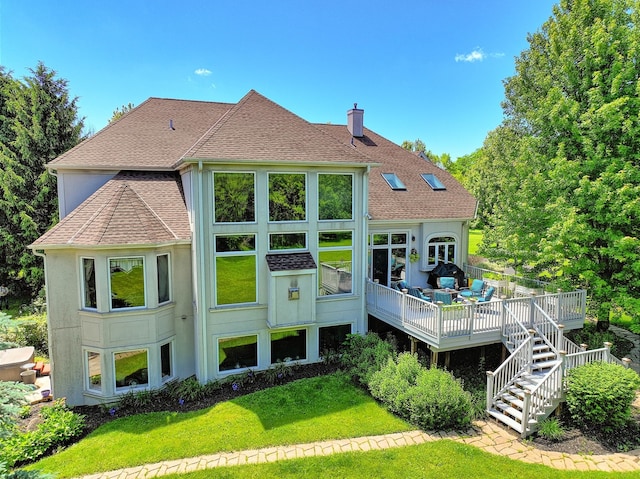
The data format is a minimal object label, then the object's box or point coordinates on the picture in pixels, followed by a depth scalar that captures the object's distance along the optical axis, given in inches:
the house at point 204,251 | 430.0
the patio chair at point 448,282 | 580.4
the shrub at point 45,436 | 341.1
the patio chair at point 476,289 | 556.0
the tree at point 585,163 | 468.4
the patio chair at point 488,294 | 509.0
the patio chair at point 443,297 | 495.2
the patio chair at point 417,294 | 524.3
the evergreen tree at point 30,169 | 774.5
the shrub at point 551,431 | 350.6
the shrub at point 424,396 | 360.8
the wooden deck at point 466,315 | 419.8
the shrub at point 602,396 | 352.8
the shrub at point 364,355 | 442.9
